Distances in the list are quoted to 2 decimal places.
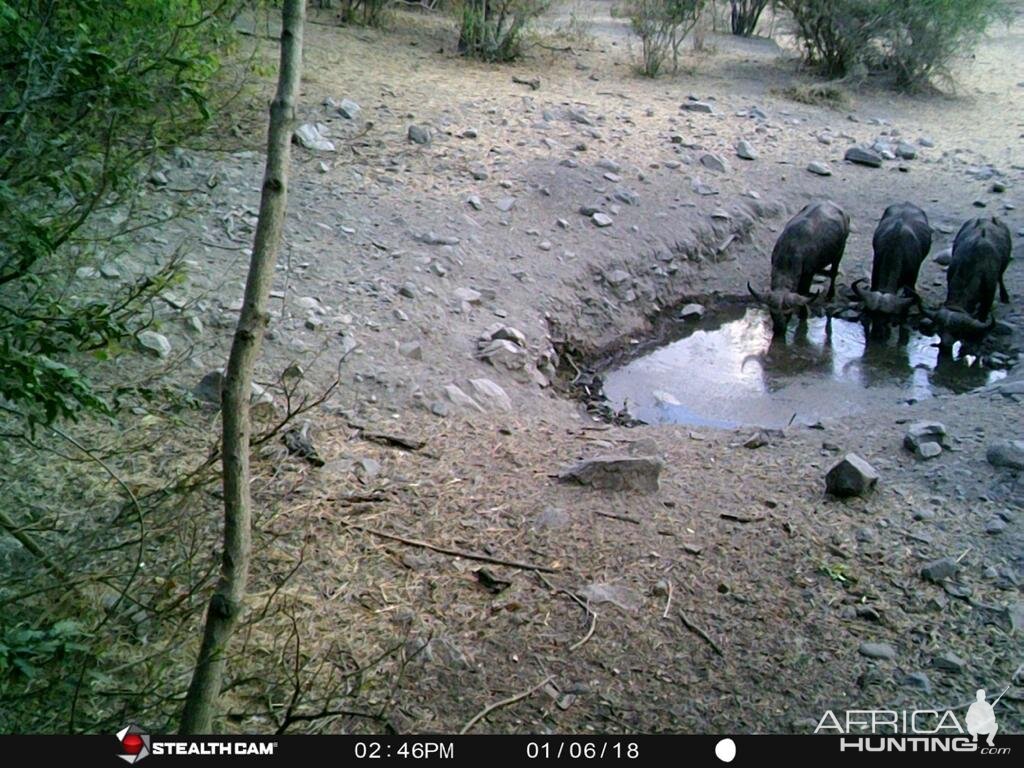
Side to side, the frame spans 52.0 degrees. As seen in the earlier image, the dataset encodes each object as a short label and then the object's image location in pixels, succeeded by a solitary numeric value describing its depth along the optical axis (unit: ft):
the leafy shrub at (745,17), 58.39
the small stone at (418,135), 30.45
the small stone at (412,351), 19.99
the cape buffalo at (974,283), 27.17
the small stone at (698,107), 38.75
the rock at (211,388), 16.47
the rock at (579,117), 34.86
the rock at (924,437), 17.76
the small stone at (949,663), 12.30
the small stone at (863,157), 36.63
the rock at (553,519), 14.97
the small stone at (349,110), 30.99
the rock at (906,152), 37.45
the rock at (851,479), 15.94
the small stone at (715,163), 33.58
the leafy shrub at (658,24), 43.93
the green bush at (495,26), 41.96
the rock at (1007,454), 16.71
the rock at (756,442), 18.66
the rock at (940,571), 13.98
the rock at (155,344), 17.25
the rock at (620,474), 15.98
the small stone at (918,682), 11.96
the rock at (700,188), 32.01
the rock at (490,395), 19.30
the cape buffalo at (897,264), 28.86
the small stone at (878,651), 12.46
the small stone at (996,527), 15.11
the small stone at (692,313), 28.27
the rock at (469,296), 23.16
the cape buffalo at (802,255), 28.94
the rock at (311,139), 28.32
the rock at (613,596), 13.28
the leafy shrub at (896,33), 44.78
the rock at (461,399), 18.83
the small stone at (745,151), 34.94
